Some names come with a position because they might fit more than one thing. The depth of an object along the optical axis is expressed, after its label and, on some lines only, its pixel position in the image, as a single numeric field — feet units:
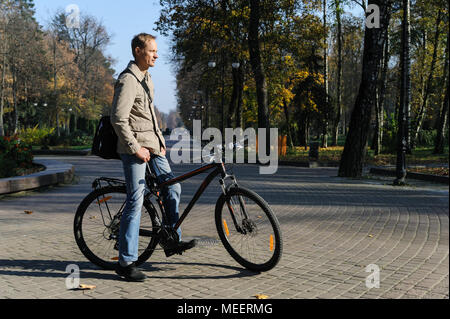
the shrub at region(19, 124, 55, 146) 101.30
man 13.28
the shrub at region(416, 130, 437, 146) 94.99
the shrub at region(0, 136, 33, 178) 40.14
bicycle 14.19
